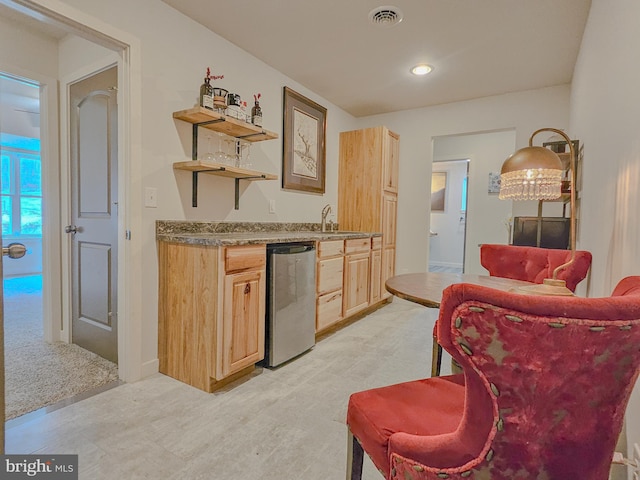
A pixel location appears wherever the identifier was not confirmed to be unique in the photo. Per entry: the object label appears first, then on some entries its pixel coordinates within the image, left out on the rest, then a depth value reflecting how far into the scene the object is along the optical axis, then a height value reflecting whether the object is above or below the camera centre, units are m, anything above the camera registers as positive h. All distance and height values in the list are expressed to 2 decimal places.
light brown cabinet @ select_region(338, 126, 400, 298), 3.93 +0.49
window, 5.94 +0.49
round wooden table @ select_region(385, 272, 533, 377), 1.24 -0.26
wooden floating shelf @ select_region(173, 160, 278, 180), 2.18 +0.37
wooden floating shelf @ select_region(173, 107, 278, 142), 2.17 +0.70
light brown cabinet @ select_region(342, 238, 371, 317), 3.21 -0.51
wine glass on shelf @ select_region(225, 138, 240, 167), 2.62 +0.55
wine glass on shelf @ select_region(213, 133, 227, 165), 2.52 +0.51
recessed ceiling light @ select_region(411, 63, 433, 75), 3.00 +1.44
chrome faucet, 3.81 +0.10
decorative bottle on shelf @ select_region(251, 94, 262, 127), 2.61 +0.84
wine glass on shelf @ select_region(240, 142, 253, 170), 2.74 +0.55
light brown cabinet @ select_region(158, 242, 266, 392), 1.95 -0.56
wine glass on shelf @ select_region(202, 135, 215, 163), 2.48 +0.53
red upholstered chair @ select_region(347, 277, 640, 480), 0.54 -0.26
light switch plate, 2.10 +0.15
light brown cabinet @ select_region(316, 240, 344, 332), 2.81 -0.51
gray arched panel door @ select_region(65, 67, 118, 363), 2.30 +0.04
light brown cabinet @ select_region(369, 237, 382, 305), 3.68 -0.53
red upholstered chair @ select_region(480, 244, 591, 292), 1.64 -0.19
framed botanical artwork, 3.28 +0.85
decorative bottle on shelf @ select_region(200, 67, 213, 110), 2.22 +0.89
